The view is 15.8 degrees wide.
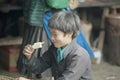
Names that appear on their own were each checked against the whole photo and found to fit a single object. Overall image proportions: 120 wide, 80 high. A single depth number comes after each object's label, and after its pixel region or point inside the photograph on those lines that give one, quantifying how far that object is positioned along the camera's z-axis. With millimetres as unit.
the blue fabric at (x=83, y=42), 5286
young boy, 3162
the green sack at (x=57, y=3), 4925
